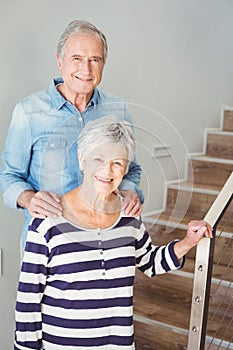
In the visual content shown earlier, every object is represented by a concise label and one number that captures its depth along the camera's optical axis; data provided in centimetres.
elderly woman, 260
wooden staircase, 404
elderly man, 266
